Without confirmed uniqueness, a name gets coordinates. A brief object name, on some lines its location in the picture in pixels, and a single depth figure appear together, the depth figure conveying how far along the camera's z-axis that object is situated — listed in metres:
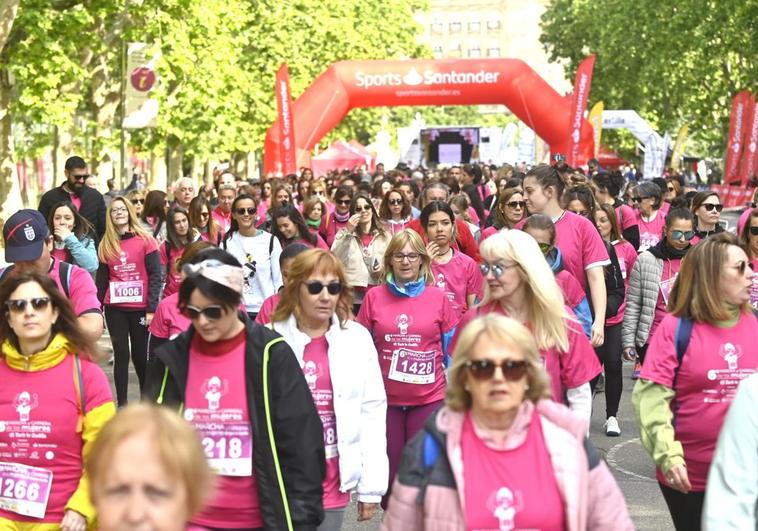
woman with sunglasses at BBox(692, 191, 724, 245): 11.41
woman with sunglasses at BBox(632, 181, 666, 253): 13.70
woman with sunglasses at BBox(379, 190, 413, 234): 13.37
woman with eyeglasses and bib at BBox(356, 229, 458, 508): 7.64
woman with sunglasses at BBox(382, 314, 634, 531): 3.91
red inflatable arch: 36.97
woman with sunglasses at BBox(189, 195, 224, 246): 13.00
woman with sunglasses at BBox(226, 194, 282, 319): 10.80
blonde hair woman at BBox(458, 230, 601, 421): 5.81
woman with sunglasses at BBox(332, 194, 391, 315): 11.59
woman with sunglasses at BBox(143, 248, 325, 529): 4.97
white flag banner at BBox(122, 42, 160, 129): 25.70
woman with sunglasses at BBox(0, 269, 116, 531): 5.30
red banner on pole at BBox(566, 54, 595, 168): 32.19
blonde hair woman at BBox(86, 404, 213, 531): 3.26
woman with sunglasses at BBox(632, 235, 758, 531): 5.62
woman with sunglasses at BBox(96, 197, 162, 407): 11.89
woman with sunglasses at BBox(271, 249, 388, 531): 5.75
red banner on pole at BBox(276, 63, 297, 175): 31.19
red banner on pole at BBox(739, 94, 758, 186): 38.03
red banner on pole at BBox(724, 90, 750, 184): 38.75
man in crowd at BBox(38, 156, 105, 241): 14.15
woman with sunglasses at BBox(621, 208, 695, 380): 9.72
